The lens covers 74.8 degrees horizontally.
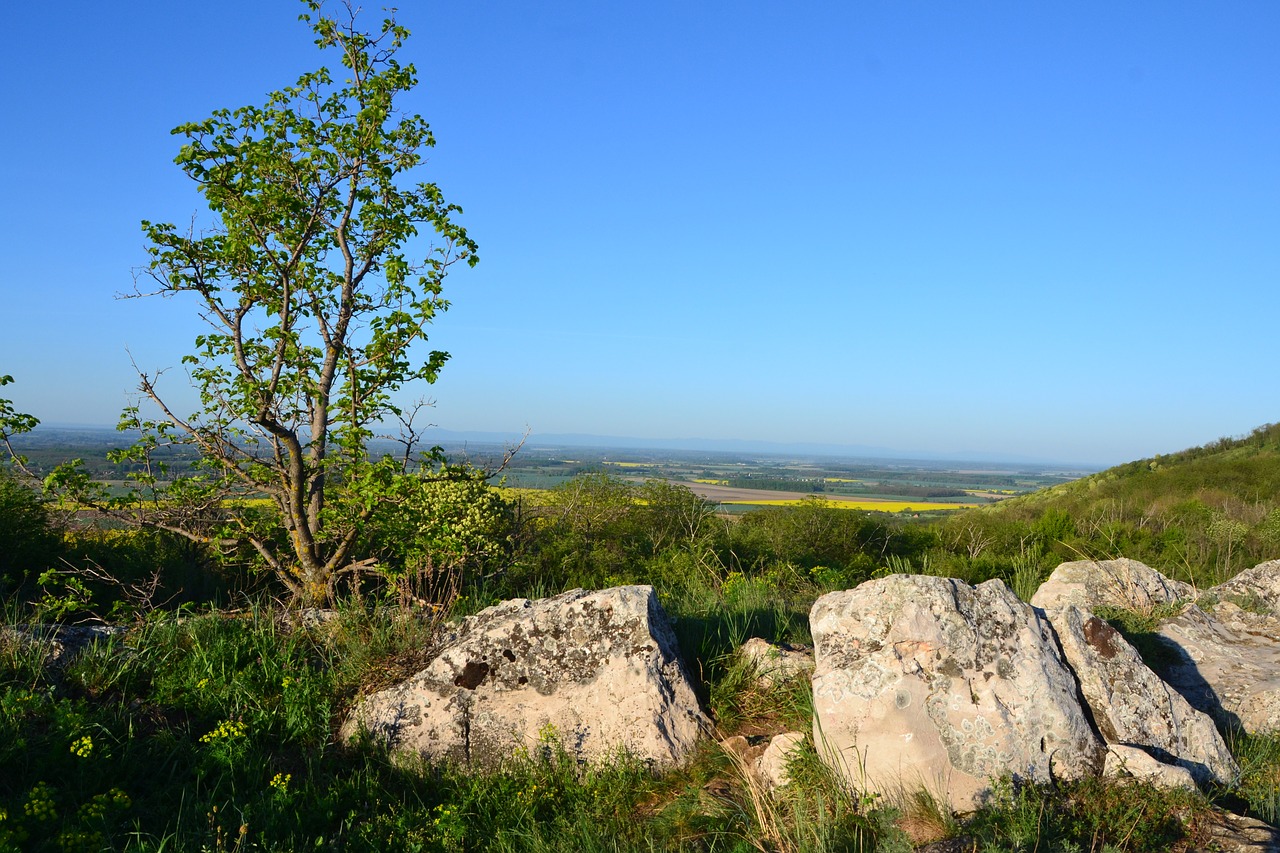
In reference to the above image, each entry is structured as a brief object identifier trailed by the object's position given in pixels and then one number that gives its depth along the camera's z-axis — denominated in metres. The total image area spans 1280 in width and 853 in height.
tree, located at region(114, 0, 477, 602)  7.69
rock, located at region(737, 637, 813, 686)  5.88
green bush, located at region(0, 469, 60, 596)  9.46
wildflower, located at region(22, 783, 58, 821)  4.03
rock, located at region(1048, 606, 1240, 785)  4.88
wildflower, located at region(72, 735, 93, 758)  4.70
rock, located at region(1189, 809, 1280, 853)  3.85
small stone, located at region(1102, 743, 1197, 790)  4.37
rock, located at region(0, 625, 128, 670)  5.74
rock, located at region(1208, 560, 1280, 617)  7.35
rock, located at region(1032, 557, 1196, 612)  7.43
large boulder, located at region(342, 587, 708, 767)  5.40
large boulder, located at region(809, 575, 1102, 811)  4.51
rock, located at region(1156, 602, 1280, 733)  5.62
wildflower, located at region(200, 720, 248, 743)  5.08
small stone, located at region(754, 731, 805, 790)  4.84
